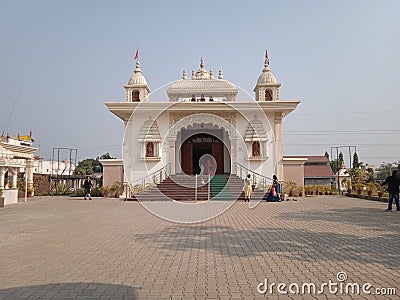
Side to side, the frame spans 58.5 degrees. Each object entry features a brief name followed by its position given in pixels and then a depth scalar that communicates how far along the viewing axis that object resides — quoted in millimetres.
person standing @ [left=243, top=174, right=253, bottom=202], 16938
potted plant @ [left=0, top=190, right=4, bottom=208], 15698
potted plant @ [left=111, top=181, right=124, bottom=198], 20719
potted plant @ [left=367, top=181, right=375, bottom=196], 19044
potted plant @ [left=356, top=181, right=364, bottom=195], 20645
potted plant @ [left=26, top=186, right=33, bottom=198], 21203
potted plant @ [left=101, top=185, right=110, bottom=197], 21141
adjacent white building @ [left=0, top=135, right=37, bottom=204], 17500
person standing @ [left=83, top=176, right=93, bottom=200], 20047
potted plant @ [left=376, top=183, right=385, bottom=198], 17828
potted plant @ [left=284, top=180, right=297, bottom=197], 20433
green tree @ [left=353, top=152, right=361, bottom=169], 43656
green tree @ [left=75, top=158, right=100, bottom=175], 56138
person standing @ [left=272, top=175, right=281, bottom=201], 17023
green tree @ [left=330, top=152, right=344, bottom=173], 33100
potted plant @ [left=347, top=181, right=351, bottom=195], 22353
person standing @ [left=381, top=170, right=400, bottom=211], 12328
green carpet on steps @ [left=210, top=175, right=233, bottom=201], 18047
